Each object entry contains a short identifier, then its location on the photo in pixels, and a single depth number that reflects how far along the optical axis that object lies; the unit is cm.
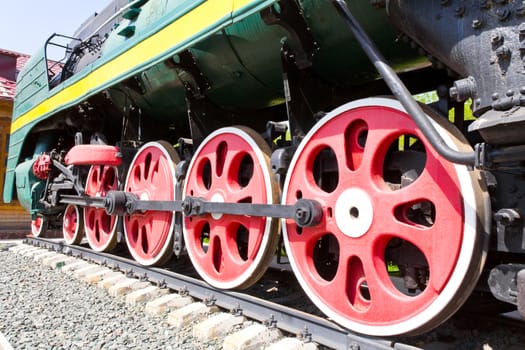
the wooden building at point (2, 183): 812
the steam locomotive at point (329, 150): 134
